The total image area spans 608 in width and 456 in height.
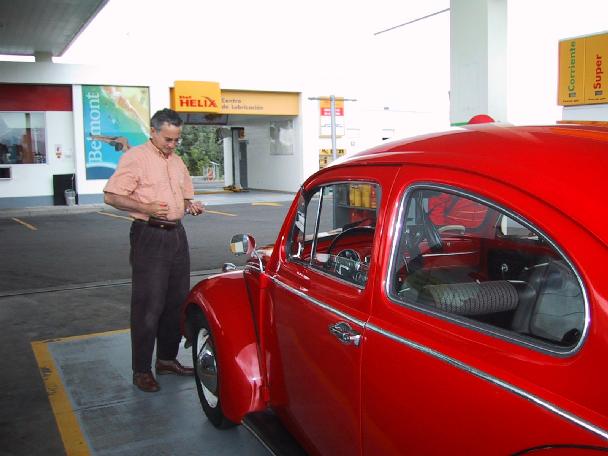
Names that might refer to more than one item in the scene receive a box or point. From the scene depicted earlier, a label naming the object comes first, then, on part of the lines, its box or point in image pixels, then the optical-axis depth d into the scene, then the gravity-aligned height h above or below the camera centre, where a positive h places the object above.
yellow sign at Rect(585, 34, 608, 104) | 7.64 +1.17
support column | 8.37 +1.50
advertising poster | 21.09 +1.70
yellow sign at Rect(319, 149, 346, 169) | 26.50 +0.56
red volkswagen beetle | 1.55 -0.46
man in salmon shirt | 4.05 -0.38
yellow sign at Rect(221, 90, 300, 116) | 23.89 +2.62
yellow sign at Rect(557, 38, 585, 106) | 7.84 +1.19
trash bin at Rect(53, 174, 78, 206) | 21.05 -0.51
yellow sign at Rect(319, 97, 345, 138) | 25.22 +2.19
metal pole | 11.36 +0.92
